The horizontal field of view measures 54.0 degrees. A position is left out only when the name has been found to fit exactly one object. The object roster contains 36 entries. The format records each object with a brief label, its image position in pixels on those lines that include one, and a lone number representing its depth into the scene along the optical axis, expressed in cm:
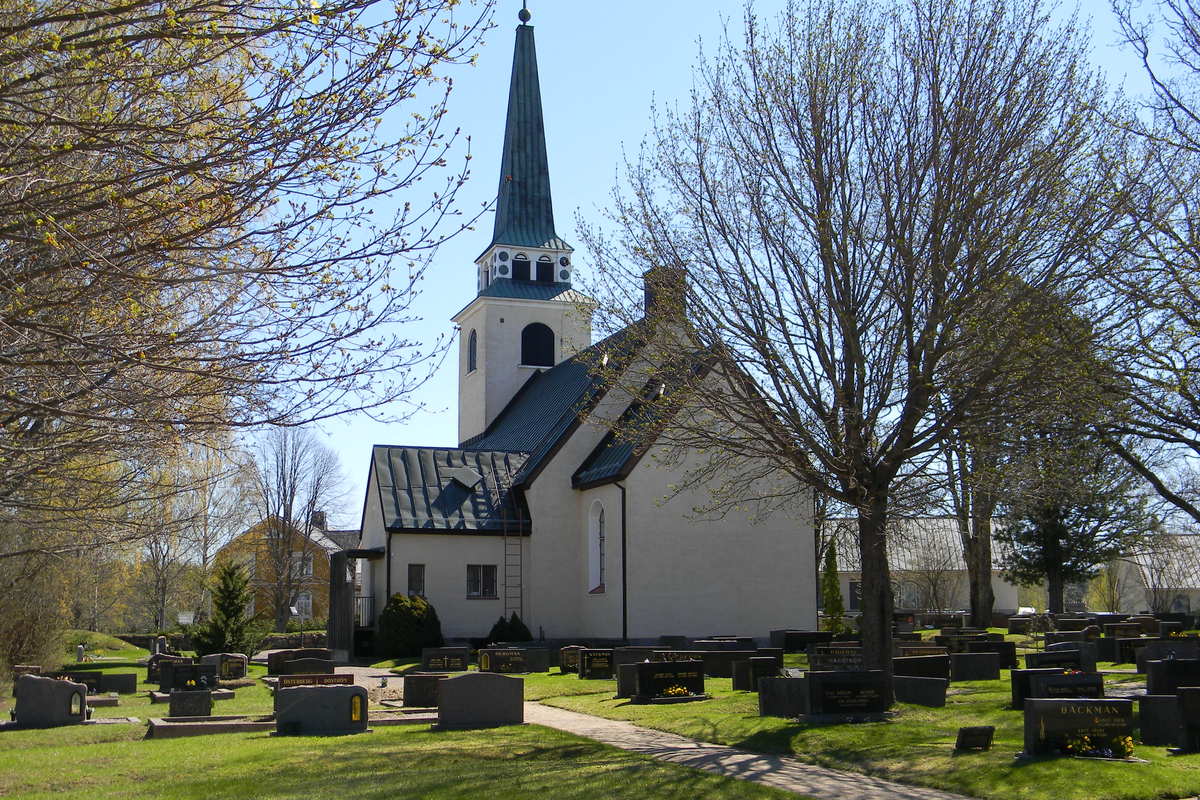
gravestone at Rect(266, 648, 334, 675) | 2728
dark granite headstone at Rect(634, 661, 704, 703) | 1953
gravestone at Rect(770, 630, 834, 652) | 3047
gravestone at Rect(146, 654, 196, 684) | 2585
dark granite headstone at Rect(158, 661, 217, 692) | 2181
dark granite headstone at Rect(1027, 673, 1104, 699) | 1454
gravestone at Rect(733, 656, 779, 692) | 2064
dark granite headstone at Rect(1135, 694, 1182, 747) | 1297
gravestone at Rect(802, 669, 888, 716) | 1603
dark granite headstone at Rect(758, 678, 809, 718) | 1645
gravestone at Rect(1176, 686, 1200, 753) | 1268
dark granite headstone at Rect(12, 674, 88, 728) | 1714
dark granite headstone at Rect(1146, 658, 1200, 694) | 1596
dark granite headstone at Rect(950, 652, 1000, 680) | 2159
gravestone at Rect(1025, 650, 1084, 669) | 1839
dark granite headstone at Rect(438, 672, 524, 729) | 1653
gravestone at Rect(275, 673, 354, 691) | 1898
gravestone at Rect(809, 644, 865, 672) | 1958
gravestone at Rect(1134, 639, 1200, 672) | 2192
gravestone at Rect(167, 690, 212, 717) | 1780
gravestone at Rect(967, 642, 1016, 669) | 2397
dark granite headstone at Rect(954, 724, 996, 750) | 1309
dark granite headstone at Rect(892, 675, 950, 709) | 1748
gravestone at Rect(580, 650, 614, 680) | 2456
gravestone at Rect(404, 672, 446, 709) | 1914
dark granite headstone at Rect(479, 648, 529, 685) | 2605
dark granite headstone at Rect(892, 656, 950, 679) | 1994
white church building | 3228
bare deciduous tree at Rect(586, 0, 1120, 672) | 1598
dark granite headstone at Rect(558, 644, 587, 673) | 2648
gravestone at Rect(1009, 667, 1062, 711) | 1591
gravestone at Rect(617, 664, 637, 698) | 2002
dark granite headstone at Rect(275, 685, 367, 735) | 1600
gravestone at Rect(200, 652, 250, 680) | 2602
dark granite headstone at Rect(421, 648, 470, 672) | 2666
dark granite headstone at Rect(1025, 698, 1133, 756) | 1235
